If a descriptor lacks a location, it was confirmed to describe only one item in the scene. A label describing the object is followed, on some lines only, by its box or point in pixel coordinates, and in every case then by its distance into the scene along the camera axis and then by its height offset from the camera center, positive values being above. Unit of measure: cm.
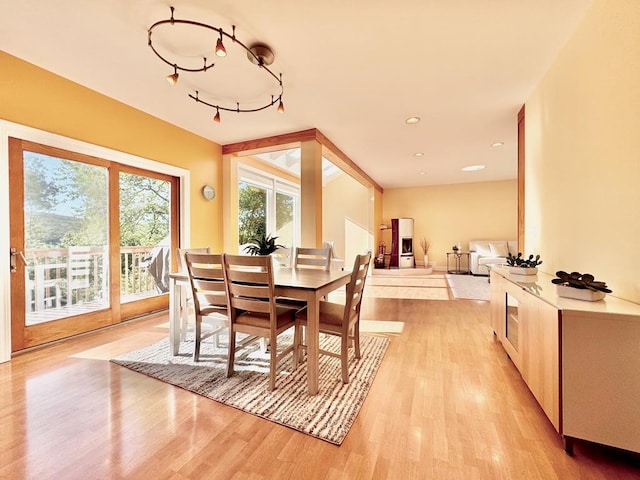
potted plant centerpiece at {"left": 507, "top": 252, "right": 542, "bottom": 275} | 217 -23
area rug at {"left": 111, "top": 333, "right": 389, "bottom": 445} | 166 -103
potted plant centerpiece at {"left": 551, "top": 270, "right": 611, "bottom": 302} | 145 -27
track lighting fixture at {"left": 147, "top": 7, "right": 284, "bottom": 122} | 193 +148
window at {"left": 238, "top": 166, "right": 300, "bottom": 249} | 554 +67
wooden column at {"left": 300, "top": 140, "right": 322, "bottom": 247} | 407 +66
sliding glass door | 260 -3
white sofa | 732 -43
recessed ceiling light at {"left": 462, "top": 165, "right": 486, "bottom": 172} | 634 +155
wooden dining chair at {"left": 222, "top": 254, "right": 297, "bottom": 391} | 190 -47
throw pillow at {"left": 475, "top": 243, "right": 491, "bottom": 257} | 750 -33
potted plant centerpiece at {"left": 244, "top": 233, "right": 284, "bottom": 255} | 303 -11
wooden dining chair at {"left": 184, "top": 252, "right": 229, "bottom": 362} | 212 -43
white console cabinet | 127 -62
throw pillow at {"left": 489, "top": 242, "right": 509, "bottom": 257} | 746 -33
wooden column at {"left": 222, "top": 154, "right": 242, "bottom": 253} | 478 +62
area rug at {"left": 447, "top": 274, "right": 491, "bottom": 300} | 498 -101
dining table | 188 -39
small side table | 821 -77
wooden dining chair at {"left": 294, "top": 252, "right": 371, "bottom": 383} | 202 -58
